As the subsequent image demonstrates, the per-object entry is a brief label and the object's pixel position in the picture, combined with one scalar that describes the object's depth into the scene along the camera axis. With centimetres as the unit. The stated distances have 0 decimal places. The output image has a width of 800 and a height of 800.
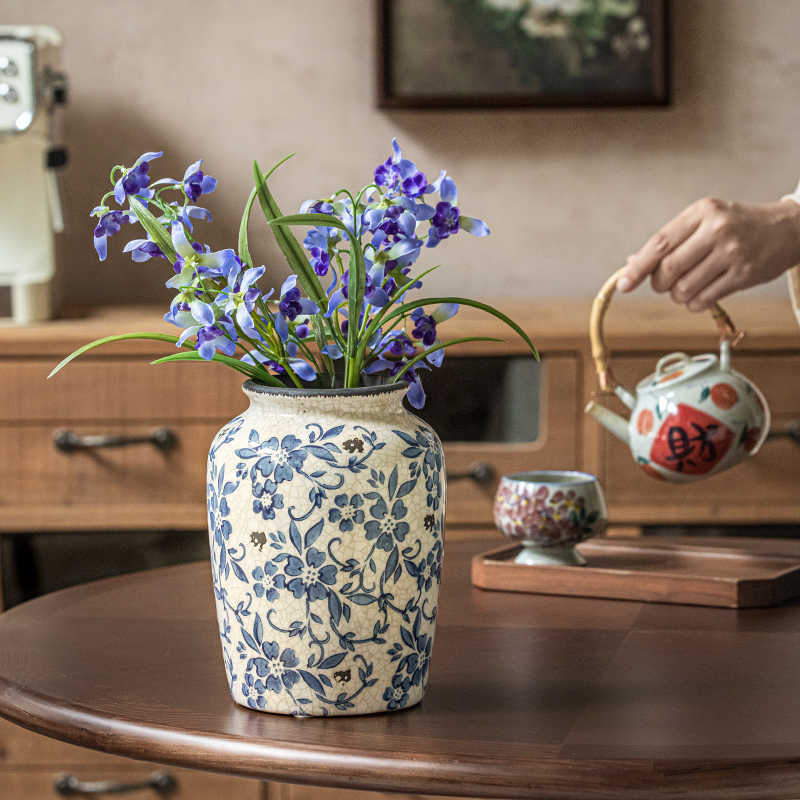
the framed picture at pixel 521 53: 323
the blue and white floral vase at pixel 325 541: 175
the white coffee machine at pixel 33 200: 297
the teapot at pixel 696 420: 217
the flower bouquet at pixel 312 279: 175
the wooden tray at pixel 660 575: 210
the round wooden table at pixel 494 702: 172
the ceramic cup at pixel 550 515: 216
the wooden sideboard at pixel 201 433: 287
